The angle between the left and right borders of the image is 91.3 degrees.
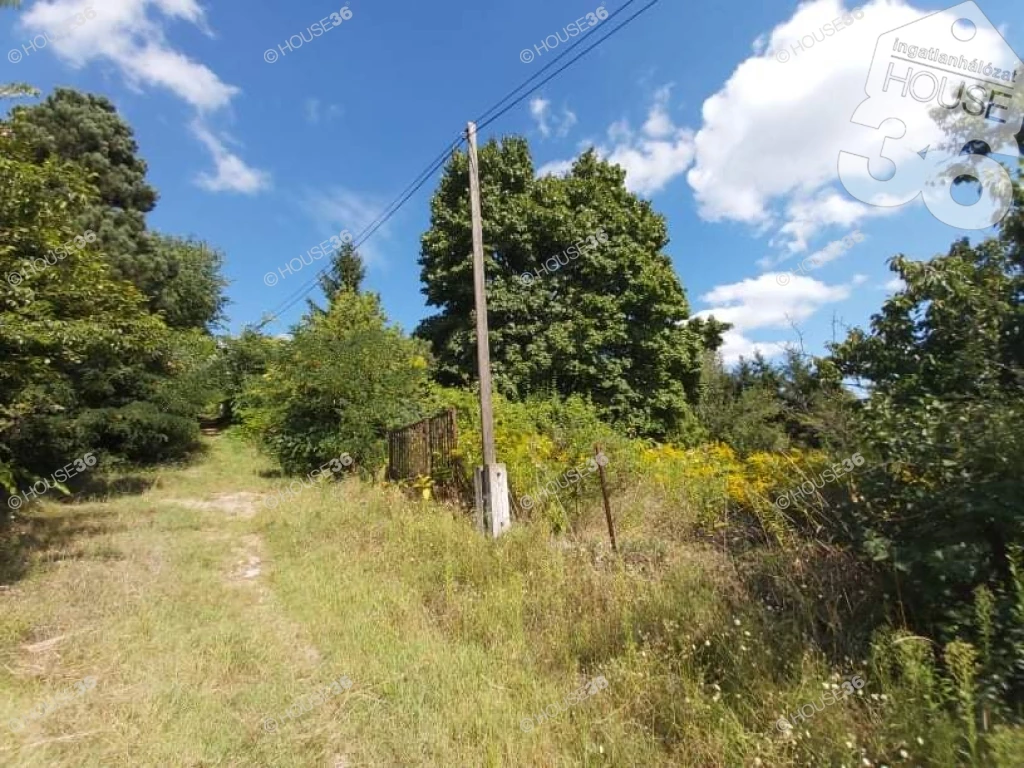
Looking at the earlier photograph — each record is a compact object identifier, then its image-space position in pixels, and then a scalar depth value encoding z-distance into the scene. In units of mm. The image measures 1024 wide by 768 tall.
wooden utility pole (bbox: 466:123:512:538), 6234
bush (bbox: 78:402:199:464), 10795
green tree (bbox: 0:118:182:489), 4957
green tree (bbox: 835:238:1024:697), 2240
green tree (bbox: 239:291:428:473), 12102
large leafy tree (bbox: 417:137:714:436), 15742
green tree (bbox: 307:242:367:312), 25328
